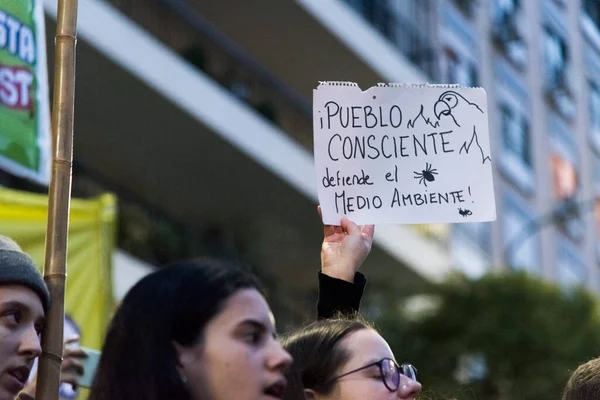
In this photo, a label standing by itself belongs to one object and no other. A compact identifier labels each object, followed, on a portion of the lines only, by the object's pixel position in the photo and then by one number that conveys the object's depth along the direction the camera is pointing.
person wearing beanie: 4.80
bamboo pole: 4.96
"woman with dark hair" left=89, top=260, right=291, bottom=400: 4.38
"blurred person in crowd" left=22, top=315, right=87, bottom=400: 6.53
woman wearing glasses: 5.79
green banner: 8.54
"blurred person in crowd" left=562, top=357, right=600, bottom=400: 5.85
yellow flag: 11.10
